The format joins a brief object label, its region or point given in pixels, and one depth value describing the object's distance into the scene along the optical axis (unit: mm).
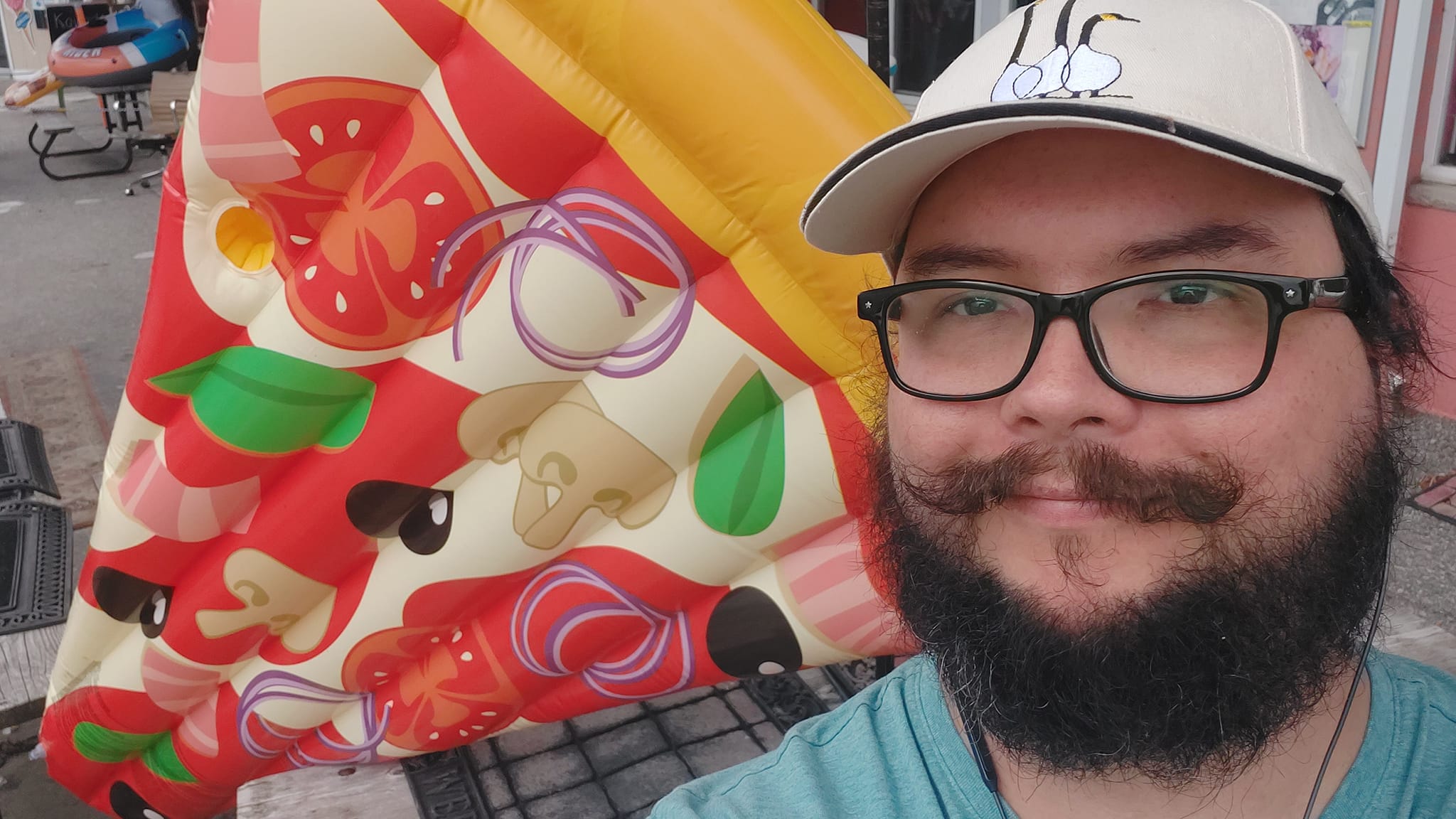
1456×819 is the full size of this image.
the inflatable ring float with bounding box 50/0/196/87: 9539
